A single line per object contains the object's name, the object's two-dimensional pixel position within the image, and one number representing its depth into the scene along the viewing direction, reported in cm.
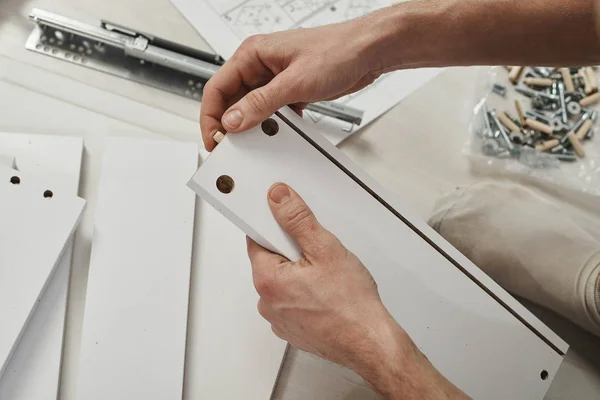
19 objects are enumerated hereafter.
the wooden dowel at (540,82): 96
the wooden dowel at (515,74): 96
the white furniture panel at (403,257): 57
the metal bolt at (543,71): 97
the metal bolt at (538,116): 94
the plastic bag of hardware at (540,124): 92
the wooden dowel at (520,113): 94
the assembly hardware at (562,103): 94
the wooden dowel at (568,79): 96
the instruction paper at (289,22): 94
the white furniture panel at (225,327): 72
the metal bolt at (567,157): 92
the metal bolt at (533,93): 95
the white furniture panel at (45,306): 66
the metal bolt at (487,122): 93
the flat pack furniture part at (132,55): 85
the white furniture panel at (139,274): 68
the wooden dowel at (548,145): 92
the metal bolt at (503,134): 92
